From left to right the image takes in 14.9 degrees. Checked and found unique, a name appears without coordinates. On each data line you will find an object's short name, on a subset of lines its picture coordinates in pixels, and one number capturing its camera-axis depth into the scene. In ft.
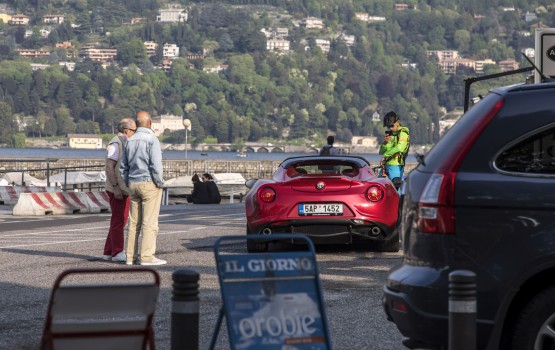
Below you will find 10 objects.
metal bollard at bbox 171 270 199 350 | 32.01
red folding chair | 30.36
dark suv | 34.44
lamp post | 387.63
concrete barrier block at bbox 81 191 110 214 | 149.87
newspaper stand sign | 31.88
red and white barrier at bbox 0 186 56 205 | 174.70
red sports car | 77.12
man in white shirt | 78.10
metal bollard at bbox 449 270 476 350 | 32.39
